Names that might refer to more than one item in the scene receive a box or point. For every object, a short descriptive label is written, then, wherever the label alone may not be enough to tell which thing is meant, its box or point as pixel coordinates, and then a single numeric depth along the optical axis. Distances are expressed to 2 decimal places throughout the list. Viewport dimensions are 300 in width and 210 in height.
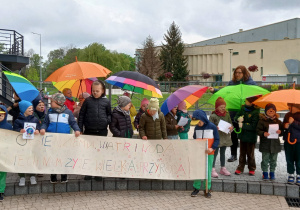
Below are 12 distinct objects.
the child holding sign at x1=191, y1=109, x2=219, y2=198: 5.31
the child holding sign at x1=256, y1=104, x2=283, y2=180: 5.51
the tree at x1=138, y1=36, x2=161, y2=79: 56.56
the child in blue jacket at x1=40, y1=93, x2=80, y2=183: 5.26
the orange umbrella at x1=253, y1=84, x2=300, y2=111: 4.96
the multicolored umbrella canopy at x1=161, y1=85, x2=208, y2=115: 6.04
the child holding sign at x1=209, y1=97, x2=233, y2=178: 5.84
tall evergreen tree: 63.28
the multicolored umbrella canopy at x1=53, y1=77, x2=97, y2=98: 7.92
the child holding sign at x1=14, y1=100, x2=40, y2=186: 5.20
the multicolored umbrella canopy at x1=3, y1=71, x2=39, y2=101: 5.65
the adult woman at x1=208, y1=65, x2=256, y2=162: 6.34
